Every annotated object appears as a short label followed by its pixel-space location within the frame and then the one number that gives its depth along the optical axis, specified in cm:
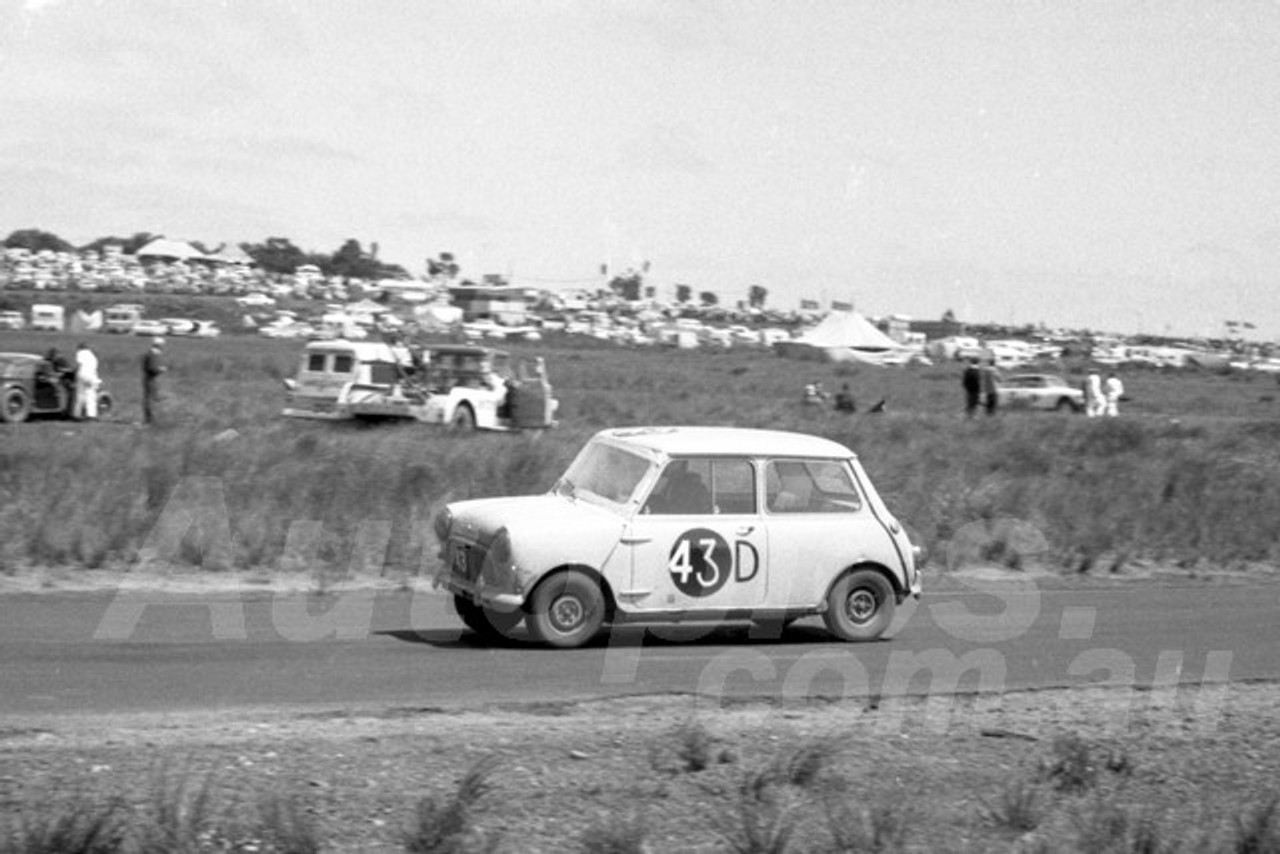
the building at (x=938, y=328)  17299
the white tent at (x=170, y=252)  15975
